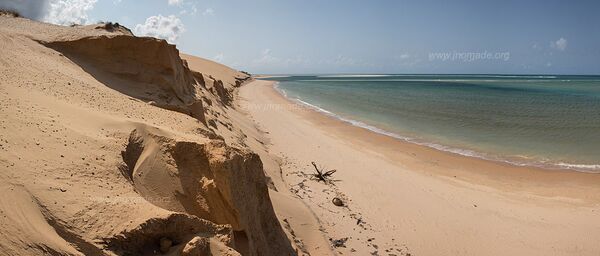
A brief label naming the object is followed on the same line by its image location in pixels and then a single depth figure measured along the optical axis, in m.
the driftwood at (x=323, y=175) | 9.65
